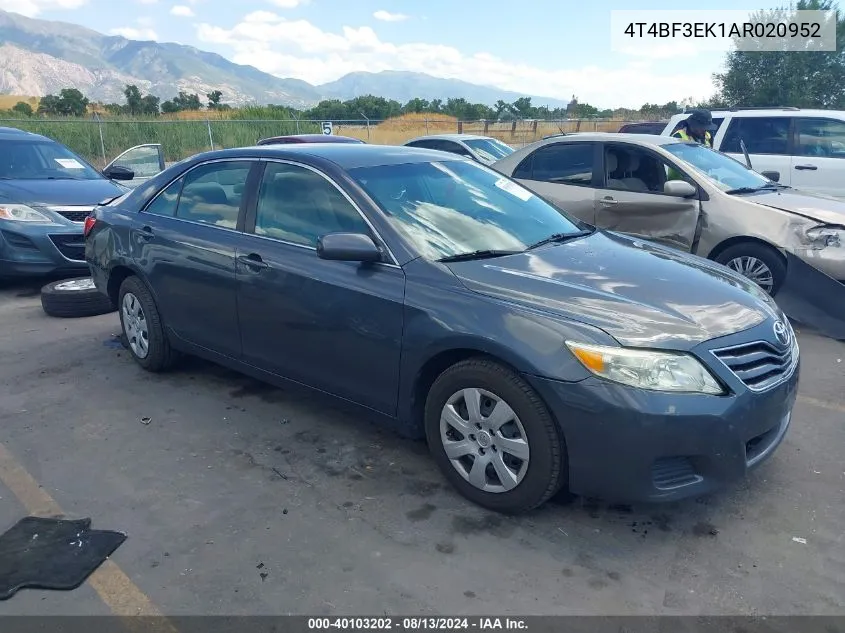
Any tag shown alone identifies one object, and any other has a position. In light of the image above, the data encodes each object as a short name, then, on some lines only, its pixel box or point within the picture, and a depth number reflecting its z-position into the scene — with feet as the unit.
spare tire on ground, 21.63
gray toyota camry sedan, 9.54
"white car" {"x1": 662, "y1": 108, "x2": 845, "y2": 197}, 31.63
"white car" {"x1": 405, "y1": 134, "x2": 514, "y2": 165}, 40.09
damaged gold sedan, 20.12
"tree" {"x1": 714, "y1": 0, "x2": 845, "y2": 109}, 96.78
